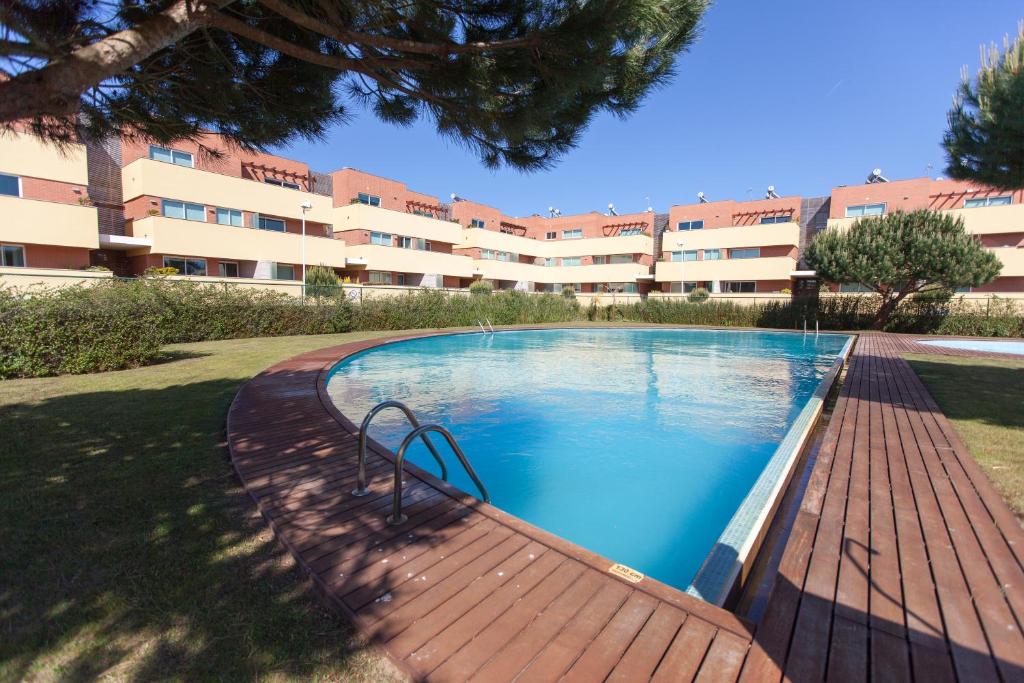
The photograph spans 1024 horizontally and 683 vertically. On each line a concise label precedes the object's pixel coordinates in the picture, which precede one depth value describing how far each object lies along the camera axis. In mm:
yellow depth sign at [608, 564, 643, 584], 2548
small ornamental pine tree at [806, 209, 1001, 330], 20156
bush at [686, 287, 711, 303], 29219
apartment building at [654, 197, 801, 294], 32562
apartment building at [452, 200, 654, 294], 39531
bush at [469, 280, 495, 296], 26291
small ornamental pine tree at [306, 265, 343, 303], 18969
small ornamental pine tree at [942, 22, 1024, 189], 6239
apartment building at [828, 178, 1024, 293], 25469
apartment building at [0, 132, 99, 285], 17234
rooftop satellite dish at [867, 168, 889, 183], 31328
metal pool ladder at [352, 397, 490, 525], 3148
